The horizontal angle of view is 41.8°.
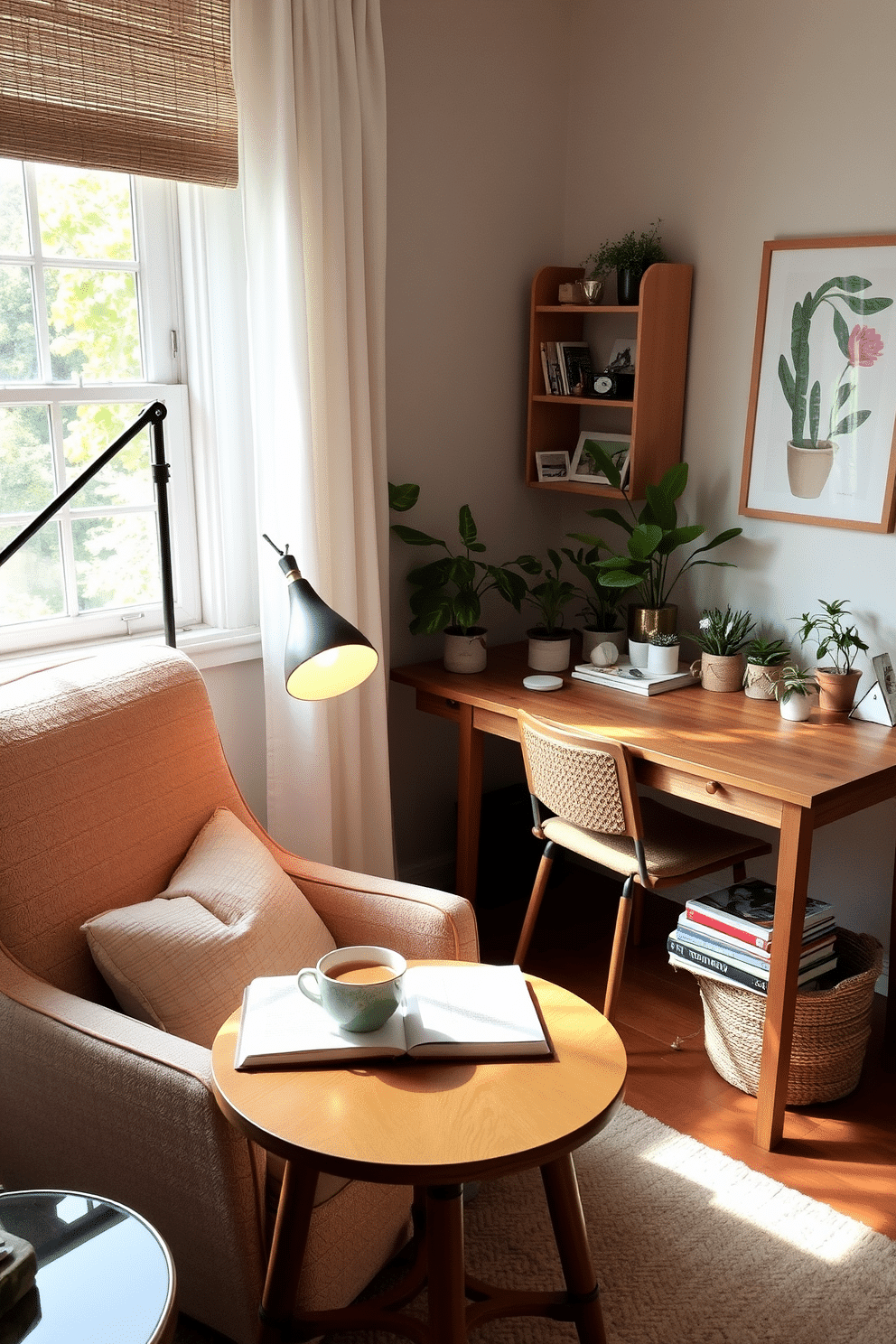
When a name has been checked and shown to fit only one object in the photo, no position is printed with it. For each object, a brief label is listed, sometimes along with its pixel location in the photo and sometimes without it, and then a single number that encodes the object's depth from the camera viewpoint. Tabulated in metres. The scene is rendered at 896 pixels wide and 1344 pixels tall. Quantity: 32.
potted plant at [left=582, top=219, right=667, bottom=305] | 2.92
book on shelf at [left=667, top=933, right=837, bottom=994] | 2.34
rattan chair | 2.37
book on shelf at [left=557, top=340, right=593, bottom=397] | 3.11
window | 2.40
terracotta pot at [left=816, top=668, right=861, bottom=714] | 2.56
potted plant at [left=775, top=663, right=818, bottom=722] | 2.53
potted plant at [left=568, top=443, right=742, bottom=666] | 2.76
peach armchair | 1.54
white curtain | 2.40
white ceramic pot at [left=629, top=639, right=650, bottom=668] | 2.88
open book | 1.46
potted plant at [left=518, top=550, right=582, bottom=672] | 2.94
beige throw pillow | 1.74
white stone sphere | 2.90
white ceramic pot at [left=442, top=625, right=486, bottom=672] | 2.95
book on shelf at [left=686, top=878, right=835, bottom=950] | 2.34
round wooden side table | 1.31
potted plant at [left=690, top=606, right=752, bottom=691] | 2.75
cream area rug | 1.85
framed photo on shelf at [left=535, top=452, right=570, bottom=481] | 3.21
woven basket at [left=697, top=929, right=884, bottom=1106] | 2.33
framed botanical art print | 2.57
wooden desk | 2.18
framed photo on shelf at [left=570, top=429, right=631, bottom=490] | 3.02
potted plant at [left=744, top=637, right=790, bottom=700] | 2.68
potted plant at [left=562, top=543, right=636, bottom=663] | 2.96
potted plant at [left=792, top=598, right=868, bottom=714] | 2.57
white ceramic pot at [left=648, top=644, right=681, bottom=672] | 2.82
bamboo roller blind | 2.12
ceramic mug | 1.46
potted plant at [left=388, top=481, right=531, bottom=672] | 2.88
